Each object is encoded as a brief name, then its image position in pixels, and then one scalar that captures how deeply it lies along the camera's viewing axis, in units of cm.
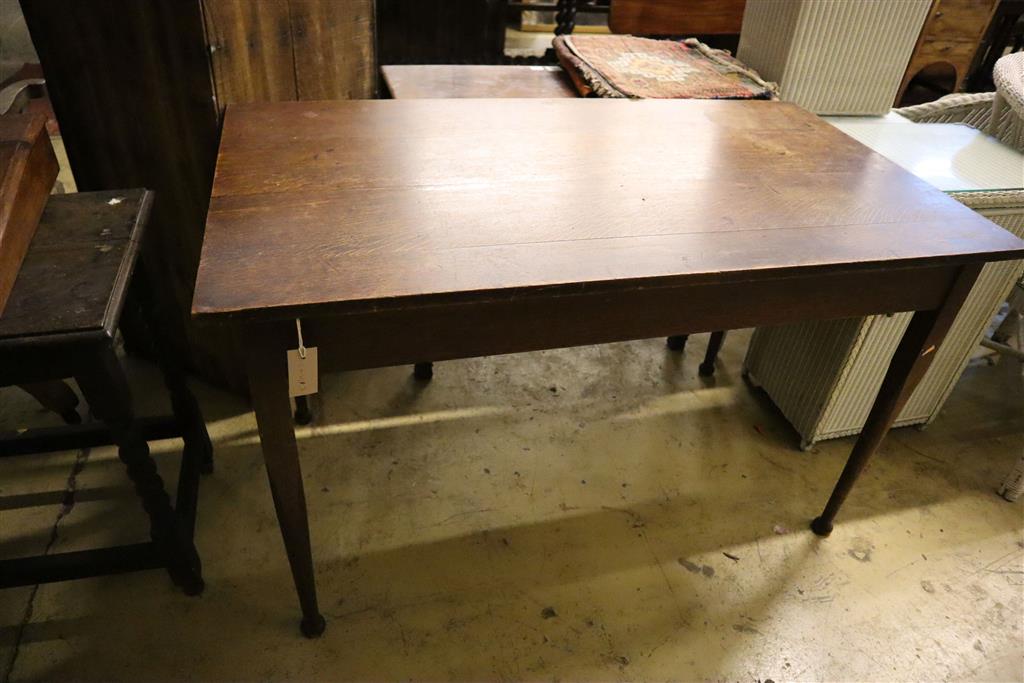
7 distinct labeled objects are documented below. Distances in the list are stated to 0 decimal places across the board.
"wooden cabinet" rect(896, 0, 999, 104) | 325
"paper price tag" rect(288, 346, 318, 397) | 96
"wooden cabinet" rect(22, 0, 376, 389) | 138
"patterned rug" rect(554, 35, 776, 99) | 176
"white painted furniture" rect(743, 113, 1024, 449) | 156
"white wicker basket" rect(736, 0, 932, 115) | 172
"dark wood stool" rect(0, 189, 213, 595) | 100
